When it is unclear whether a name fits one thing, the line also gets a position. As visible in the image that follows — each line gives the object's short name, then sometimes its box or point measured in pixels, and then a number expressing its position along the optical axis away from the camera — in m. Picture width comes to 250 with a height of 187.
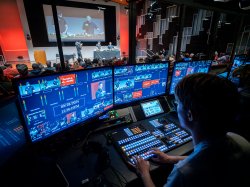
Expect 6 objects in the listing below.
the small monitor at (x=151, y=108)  1.50
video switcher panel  1.02
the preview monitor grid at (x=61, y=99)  0.80
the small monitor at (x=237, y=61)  2.49
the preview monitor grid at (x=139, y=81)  1.27
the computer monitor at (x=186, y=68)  1.57
